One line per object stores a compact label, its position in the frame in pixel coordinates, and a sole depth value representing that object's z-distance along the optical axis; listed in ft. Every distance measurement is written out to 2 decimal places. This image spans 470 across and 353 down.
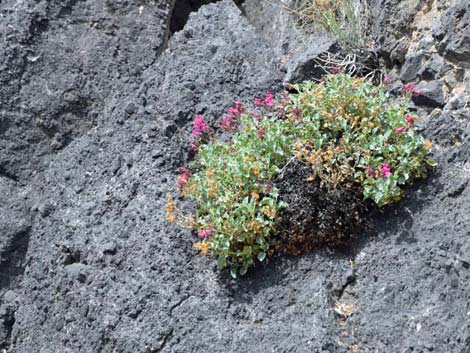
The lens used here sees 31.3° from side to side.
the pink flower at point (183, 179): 14.17
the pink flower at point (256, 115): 14.51
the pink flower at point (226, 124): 14.60
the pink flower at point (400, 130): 13.10
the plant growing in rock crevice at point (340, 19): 16.15
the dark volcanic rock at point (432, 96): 13.98
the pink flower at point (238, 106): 14.80
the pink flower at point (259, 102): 14.55
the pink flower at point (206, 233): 13.08
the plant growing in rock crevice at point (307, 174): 12.98
